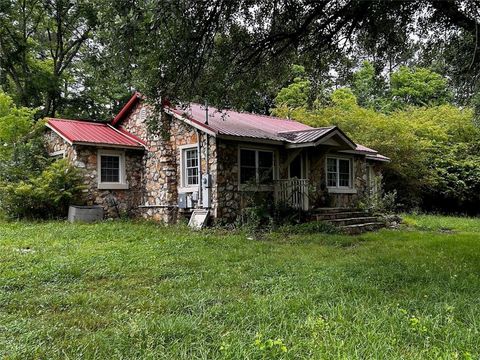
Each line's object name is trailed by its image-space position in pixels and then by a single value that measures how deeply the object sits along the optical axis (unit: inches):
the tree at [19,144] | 518.0
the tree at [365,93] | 1162.0
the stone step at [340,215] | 477.4
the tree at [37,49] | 784.9
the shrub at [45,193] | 474.0
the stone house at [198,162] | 466.9
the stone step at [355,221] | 489.7
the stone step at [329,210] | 498.1
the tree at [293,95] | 945.8
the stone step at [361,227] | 459.8
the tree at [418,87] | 1149.7
